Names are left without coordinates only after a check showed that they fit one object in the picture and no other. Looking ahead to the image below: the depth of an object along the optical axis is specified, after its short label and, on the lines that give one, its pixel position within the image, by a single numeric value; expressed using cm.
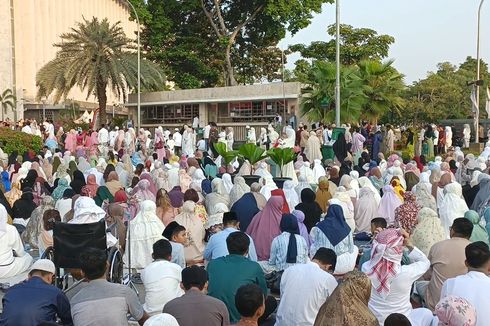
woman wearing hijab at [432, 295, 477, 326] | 432
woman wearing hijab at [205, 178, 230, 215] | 1177
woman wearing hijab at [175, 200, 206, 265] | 952
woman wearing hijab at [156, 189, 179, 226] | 1055
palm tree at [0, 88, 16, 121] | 4056
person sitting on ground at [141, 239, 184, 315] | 629
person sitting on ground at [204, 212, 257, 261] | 771
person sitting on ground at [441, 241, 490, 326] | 516
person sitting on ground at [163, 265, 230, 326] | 509
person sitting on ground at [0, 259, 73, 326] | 525
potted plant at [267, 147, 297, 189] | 1681
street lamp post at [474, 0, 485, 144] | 2728
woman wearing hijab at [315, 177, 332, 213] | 1205
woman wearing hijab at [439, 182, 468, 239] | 1016
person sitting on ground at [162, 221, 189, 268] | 788
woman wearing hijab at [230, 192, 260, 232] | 1073
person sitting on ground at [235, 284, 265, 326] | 476
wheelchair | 771
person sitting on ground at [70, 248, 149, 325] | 503
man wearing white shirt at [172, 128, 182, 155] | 2681
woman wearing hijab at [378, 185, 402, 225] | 1183
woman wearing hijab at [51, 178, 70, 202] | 1214
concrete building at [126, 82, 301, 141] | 3275
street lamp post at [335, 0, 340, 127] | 2323
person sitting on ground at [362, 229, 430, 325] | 588
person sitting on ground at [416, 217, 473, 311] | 659
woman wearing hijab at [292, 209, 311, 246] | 890
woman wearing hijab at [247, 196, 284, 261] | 937
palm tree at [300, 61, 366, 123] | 2823
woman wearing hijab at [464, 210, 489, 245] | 799
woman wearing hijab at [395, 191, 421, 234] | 896
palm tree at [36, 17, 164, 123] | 3011
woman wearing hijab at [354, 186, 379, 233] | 1184
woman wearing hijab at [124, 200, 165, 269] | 928
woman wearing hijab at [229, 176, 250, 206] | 1233
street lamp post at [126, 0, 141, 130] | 3057
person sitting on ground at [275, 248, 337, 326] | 571
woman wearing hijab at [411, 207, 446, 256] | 827
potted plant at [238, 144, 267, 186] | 1725
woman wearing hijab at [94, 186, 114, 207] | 1209
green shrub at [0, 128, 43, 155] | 2461
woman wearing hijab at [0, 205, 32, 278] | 868
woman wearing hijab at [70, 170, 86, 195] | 1289
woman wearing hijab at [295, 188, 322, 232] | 1045
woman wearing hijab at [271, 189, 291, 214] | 1076
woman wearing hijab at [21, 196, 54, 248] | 979
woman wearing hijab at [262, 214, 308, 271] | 788
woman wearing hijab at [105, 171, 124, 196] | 1290
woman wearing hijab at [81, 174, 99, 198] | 1182
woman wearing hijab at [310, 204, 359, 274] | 844
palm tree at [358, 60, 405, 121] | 3038
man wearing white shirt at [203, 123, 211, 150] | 2604
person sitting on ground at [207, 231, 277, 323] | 605
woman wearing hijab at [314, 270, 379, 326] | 460
